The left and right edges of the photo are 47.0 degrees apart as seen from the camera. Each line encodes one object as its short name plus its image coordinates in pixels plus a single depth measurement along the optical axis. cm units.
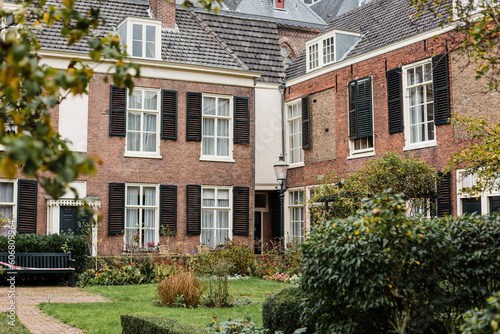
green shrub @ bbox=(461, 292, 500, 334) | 308
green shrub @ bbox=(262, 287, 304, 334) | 720
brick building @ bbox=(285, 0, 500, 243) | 1659
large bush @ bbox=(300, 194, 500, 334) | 550
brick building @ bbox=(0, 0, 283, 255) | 1964
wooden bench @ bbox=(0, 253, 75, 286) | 1533
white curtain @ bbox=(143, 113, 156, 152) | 2078
